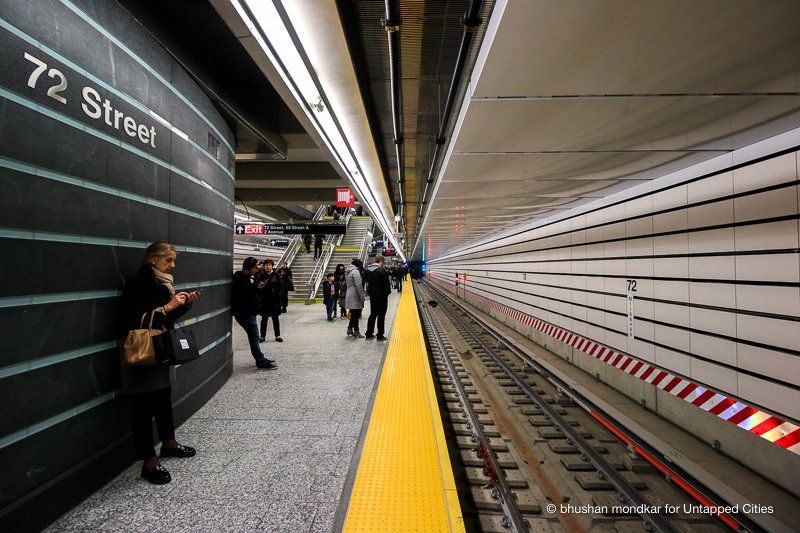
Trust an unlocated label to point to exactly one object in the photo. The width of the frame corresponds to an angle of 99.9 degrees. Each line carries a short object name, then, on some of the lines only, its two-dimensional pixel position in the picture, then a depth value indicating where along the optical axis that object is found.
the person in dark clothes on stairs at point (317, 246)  14.53
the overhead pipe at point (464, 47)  1.92
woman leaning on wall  2.14
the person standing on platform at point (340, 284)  9.02
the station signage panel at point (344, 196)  9.53
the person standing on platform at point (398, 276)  21.14
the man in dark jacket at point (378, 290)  6.24
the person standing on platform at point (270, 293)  5.86
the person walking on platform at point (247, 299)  4.31
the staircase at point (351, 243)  15.86
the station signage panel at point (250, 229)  10.71
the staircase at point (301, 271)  13.48
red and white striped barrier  2.56
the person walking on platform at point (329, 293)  8.63
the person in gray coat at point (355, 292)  6.51
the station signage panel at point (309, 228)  10.59
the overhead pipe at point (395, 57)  2.09
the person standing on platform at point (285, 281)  8.98
